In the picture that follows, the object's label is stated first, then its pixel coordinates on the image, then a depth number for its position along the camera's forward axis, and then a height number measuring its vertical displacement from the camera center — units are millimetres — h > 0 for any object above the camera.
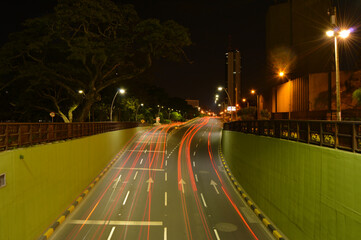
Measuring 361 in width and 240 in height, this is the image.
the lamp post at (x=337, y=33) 14019 +4607
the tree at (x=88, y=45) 31016 +9297
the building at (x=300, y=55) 37031 +13790
